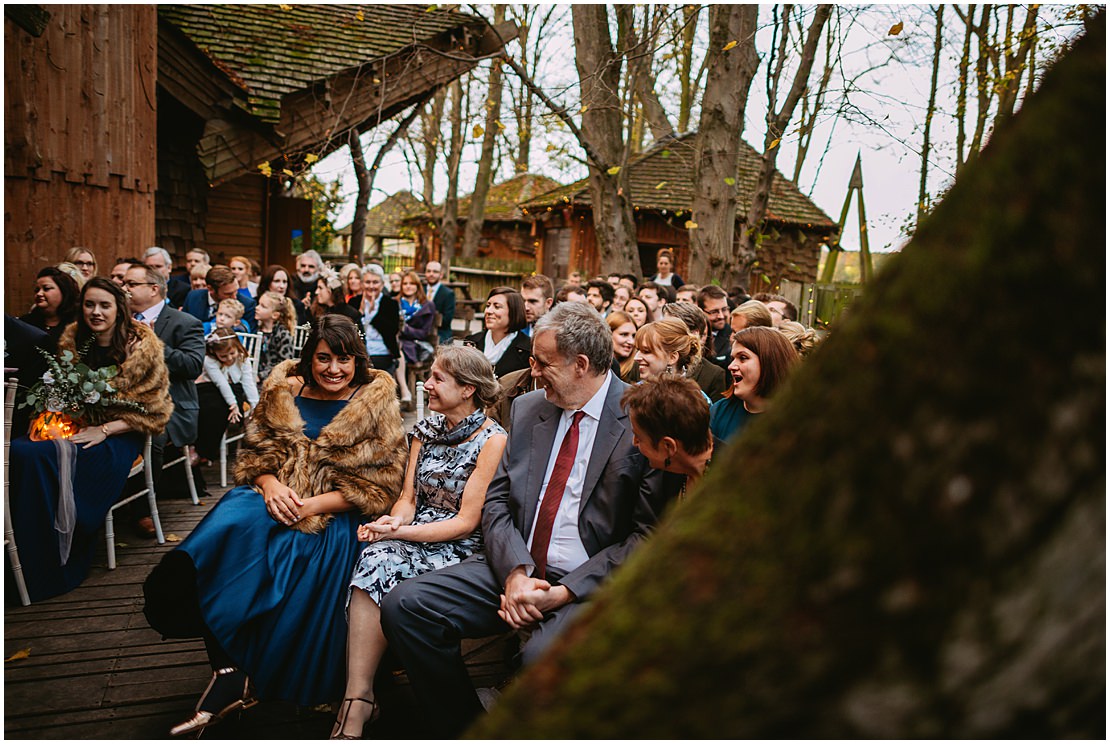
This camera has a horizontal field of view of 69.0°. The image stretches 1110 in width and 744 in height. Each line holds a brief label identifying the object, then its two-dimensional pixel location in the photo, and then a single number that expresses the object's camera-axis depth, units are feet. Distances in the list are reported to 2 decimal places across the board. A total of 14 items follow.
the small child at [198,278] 27.81
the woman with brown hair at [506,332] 19.98
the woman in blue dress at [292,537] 10.46
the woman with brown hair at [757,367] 12.27
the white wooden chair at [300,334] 27.40
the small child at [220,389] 21.17
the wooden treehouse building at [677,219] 70.79
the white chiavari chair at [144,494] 15.71
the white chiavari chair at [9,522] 13.60
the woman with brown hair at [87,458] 14.19
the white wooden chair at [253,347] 23.29
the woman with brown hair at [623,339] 18.90
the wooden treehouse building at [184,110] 22.81
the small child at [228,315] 22.29
